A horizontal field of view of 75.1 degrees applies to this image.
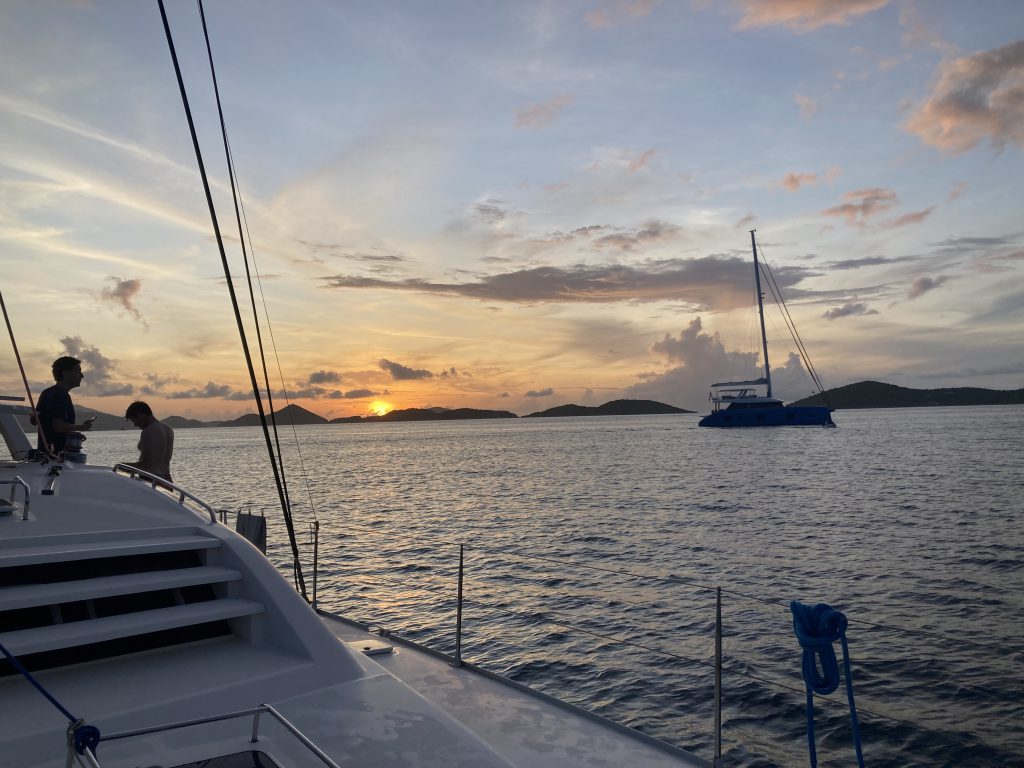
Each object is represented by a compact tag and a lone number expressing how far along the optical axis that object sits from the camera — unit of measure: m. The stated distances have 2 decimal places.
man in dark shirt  6.93
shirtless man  7.44
